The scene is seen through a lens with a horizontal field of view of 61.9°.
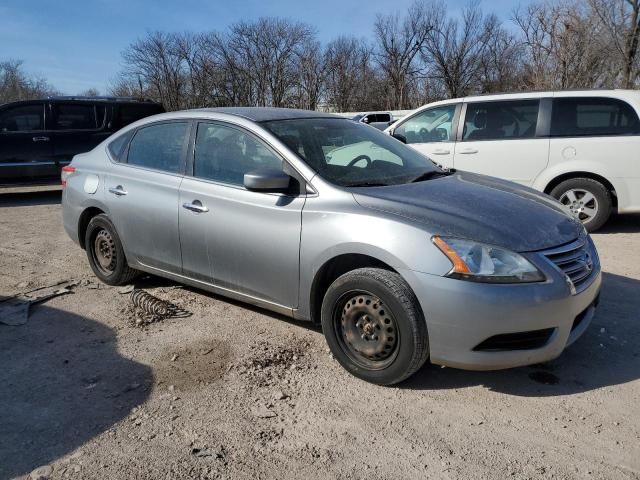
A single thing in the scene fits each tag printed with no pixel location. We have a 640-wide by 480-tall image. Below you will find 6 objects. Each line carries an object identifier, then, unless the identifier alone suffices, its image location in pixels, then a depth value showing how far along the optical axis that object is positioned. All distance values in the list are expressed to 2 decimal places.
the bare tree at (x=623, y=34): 26.94
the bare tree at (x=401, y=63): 43.50
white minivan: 6.57
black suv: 10.26
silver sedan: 2.85
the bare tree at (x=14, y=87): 45.50
